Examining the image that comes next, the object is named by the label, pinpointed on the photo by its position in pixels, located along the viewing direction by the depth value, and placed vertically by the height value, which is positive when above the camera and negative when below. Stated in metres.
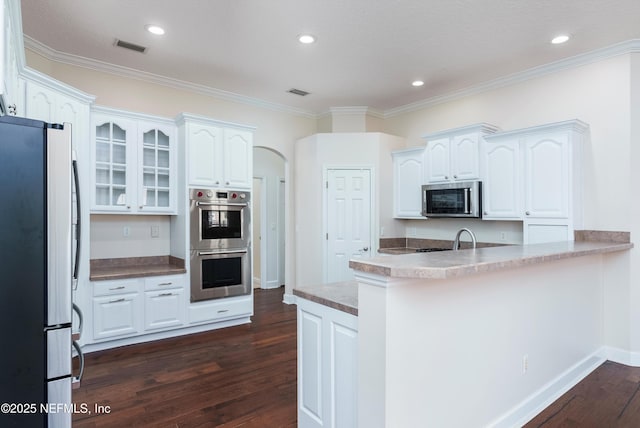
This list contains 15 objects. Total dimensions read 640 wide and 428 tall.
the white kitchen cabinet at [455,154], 4.14 +0.77
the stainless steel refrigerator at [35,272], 1.39 -0.21
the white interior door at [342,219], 5.09 -0.02
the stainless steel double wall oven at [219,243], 4.14 -0.30
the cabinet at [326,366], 1.85 -0.83
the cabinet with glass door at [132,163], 3.77 +0.62
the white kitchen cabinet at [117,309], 3.55 -0.91
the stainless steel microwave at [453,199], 4.09 +0.21
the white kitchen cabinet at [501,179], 3.79 +0.40
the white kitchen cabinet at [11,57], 1.72 +0.96
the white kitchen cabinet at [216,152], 4.12 +0.80
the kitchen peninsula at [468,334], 1.62 -0.67
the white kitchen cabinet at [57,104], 2.77 +0.99
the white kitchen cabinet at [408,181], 4.84 +0.49
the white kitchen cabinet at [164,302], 3.84 -0.92
